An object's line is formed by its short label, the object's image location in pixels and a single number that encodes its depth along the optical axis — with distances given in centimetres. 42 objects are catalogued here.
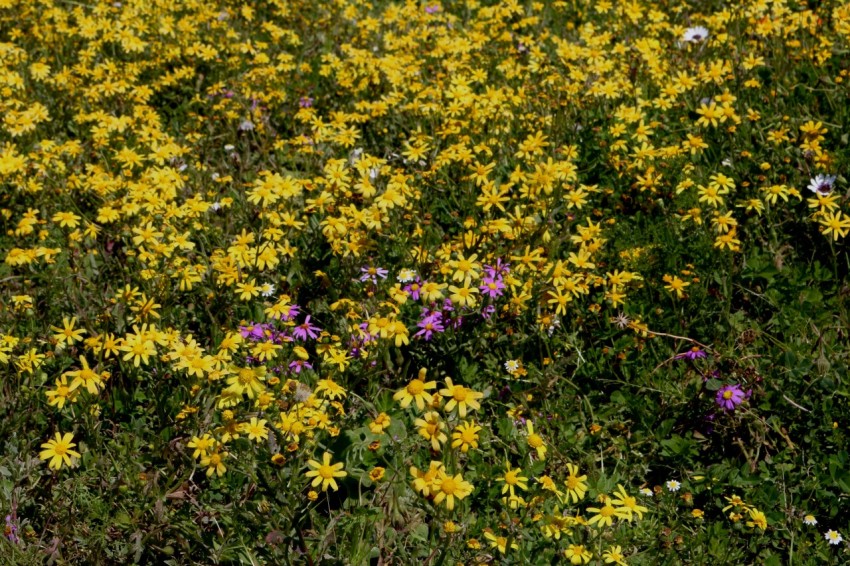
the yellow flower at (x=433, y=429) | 239
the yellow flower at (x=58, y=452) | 276
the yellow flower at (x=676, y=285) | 339
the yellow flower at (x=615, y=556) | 260
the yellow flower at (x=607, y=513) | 264
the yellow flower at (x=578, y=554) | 258
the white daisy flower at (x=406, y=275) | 353
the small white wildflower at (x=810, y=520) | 281
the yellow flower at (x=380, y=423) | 258
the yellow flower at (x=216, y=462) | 262
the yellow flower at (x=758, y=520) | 275
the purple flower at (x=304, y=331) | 333
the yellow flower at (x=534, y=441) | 262
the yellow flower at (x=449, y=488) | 238
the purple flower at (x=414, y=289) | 345
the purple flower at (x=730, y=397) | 309
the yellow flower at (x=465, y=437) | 249
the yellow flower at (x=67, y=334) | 315
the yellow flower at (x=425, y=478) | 236
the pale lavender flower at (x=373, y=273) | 358
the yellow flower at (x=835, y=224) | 356
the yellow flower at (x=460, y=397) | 251
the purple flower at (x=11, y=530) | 278
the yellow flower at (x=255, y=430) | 257
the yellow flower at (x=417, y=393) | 255
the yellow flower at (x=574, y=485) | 266
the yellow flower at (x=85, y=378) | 278
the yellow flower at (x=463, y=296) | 322
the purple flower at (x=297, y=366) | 311
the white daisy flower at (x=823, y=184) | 386
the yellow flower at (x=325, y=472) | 251
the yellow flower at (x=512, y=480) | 265
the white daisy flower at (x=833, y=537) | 279
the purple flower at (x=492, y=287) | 336
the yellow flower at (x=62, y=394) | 282
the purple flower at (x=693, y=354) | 330
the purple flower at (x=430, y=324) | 338
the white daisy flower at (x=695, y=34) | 544
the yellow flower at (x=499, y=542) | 253
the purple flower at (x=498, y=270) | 344
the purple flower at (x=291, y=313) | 331
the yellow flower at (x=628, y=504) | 268
